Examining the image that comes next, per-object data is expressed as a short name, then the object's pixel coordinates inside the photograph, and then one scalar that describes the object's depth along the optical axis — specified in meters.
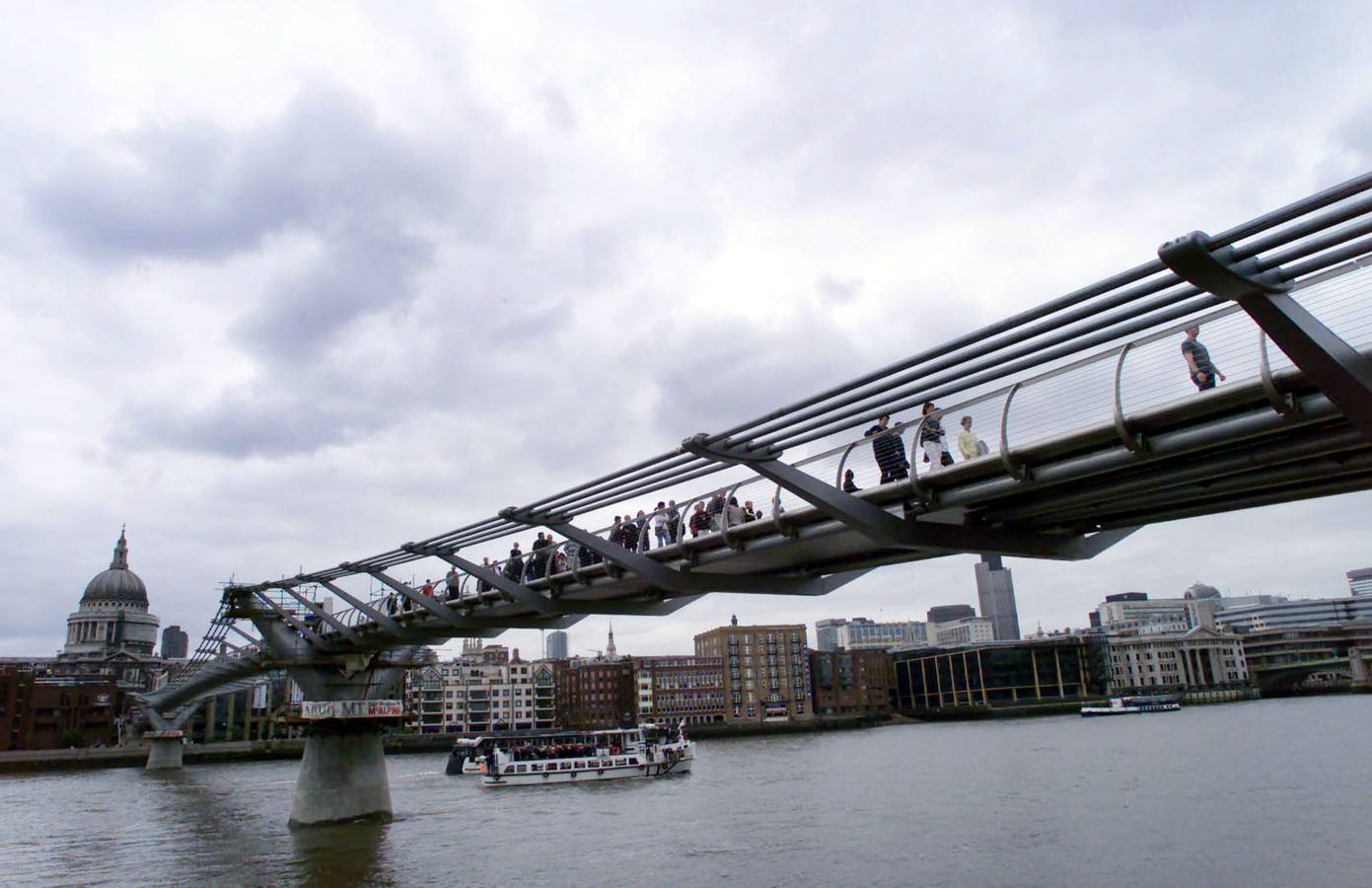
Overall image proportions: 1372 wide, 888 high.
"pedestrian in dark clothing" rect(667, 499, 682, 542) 17.12
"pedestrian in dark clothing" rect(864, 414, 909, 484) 12.59
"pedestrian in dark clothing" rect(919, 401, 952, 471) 12.18
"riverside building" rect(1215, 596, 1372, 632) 194.12
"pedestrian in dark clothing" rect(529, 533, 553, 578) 21.59
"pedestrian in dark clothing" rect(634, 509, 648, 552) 17.97
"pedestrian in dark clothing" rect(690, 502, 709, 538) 16.50
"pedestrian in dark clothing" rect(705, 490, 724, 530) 16.36
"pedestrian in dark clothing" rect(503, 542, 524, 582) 22.44
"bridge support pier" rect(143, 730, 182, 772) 75.88
